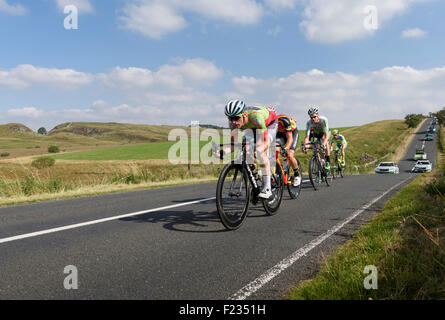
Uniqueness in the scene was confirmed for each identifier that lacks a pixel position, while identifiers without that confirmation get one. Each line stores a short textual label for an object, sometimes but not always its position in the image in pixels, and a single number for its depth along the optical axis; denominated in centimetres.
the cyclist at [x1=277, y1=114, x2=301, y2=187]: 788
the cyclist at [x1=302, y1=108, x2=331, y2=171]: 1039
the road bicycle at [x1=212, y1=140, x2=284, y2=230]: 493
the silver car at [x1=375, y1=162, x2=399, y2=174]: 2821
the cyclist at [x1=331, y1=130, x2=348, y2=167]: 1574
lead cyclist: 530
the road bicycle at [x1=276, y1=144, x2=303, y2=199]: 804
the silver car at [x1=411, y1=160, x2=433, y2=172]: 3309
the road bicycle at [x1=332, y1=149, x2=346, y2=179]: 1552
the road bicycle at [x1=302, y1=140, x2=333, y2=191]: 1039
